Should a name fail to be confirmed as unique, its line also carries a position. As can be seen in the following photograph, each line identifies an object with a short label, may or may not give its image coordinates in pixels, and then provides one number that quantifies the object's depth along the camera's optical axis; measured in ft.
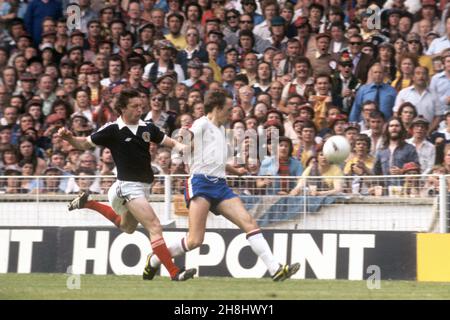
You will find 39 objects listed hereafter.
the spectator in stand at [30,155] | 62.90
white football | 53.47
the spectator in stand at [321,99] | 60.34
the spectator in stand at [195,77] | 64.90
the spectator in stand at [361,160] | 55.42
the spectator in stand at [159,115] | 62.95
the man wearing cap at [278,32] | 66.08
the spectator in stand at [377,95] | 59.67
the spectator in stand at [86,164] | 60.59
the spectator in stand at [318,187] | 52.65
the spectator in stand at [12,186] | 57.15
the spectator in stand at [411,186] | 50.93
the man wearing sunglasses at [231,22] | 68.23
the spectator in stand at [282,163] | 55.72
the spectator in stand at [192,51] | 67.21
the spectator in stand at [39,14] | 73.67
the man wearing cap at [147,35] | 69.00
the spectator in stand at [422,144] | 55.21
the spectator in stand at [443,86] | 58.34
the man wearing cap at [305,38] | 64.90
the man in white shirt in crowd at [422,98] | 58.49
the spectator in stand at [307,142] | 57.77
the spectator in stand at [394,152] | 55.16
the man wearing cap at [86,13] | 72.49
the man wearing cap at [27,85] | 68.95
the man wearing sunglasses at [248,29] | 67.15
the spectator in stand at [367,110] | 58.34
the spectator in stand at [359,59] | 61.72
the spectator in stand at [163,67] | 66.64
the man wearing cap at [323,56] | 63.46
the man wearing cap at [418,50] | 60.75
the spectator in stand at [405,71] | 59.88
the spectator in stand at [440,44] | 61.05
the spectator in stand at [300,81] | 62.44
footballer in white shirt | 46.06
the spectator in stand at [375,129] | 57.11
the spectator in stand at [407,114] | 56.90
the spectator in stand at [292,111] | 59.98
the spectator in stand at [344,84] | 61.31
